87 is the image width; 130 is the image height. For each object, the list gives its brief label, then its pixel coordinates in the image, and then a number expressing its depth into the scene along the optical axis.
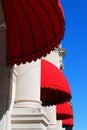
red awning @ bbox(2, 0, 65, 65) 7.23
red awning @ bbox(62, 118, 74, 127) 21.68
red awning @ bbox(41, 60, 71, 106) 11.40
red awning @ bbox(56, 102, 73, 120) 16.13
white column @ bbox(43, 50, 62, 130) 14.69
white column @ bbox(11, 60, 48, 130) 8.07
